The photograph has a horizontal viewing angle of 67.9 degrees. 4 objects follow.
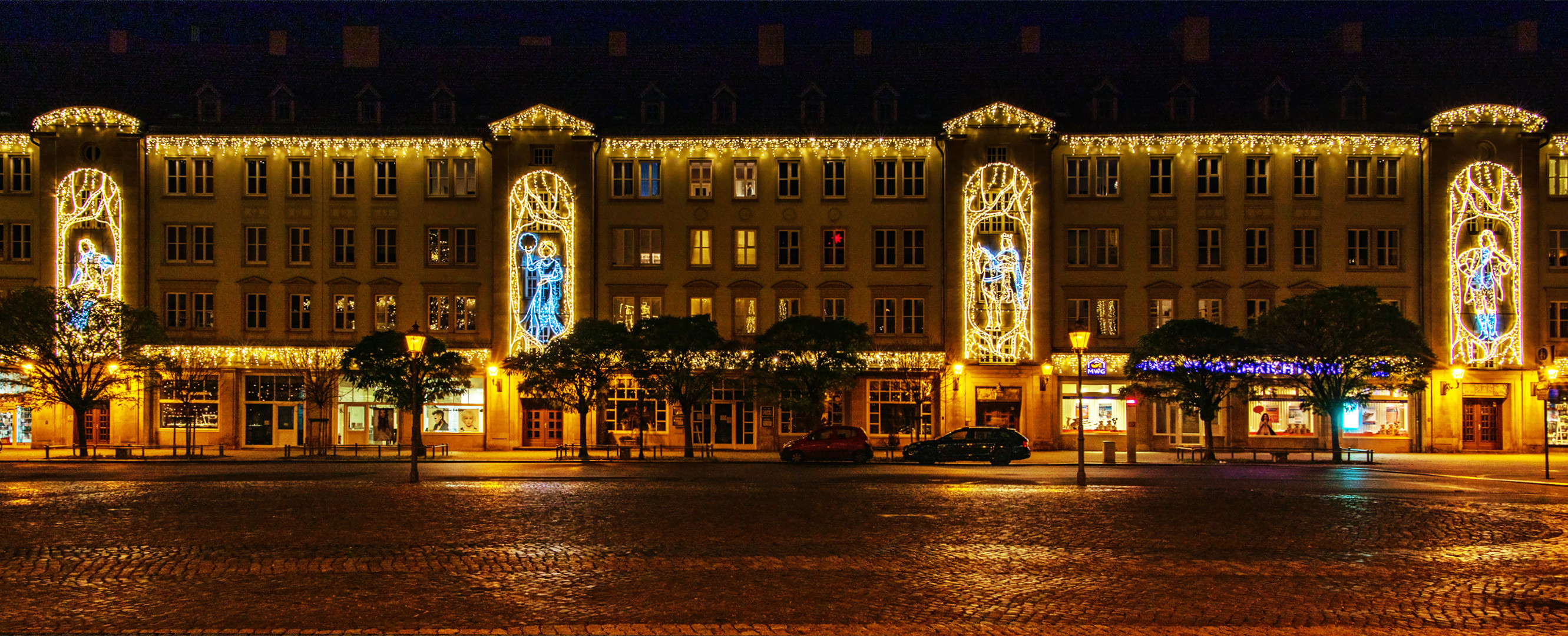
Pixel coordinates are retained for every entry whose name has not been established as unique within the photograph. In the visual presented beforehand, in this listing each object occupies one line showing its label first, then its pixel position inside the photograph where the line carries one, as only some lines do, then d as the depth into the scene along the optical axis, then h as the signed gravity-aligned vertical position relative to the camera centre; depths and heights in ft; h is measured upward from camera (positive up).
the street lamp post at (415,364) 91.50 -1.57
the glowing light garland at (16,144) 153.79 +26.80
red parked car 123.65 -10.82
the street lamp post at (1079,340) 96.84 +0.32
